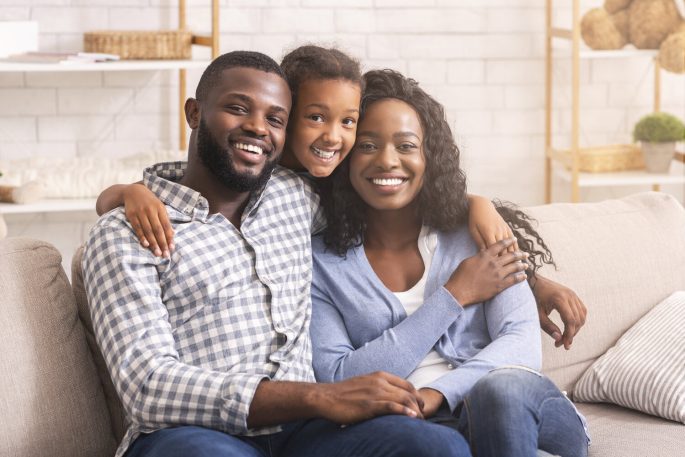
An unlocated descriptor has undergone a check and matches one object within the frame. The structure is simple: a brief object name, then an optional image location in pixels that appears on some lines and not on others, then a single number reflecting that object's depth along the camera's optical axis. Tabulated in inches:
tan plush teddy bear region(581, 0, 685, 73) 243.0
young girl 135.5
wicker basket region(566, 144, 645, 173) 255.2
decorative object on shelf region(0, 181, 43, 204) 217.4
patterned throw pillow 142.3
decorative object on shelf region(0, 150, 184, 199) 221.7
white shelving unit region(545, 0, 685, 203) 247.0
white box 220.3
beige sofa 121.0
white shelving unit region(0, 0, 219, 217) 218.5
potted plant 249.0
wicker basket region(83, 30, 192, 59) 230.8
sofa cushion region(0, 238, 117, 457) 119.5
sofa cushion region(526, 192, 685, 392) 155.3
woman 124.4
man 110.1
